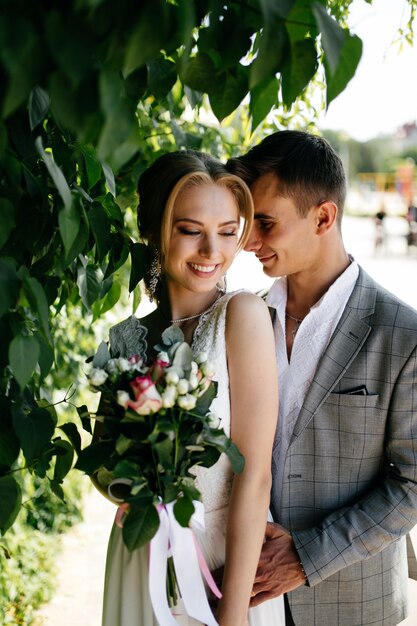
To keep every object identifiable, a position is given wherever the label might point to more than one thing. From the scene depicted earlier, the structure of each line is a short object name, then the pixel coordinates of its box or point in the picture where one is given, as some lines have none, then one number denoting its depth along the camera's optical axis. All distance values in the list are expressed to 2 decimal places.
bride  1.73
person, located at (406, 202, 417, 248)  19.45
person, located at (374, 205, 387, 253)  18.83
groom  1.97
